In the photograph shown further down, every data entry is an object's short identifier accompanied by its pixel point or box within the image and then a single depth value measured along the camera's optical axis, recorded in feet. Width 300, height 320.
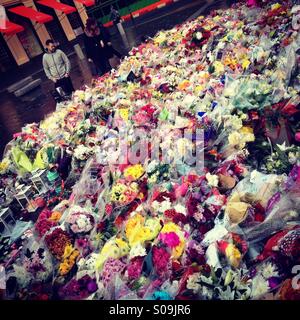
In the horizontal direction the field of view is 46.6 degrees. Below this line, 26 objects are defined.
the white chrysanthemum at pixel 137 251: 8.80
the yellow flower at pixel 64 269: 9.61
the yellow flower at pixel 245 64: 15.25
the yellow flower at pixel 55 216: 11.90
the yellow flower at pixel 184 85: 16.84
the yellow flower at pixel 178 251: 8.63
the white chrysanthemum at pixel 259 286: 7.35
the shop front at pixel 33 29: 56.18
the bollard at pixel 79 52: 46.44
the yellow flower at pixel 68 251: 9.85
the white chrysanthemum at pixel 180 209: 9.60
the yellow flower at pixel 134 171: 11.78
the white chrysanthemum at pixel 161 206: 10.00
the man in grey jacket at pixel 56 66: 23.27
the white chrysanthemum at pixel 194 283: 7.68
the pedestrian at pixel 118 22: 47.75
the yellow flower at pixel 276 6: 19.74
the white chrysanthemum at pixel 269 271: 7.48
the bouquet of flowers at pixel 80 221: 10.31
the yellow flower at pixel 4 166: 16.75
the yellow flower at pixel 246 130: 11.60
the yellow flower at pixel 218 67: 16.52
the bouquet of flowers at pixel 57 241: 9.95
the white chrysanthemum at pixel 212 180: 10.01
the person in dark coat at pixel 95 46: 25.21
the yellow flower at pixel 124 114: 15.72
